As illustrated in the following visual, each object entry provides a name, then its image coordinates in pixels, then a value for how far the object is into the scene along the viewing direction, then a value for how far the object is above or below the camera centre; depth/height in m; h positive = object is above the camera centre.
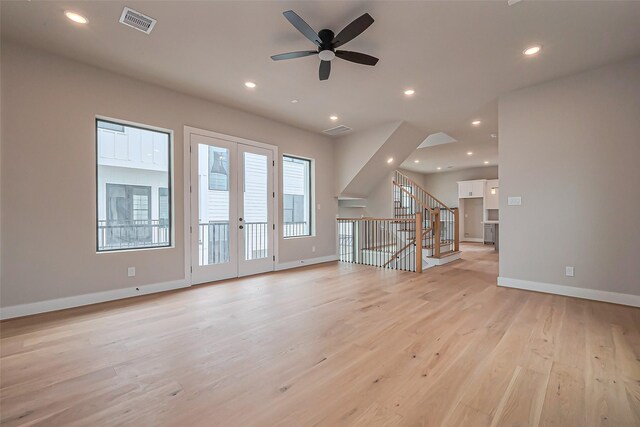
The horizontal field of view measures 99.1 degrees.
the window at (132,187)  3.68 +0.39
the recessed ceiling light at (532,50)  3.09 +1.88
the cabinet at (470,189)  10.48 +0.98
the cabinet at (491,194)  10.29 +0.72
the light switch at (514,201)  4.17 +0.20
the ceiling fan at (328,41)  2.39 +1.68
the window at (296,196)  5.88 +0.39
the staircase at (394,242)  6.35 -0.72
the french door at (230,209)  4.50 +0.09
